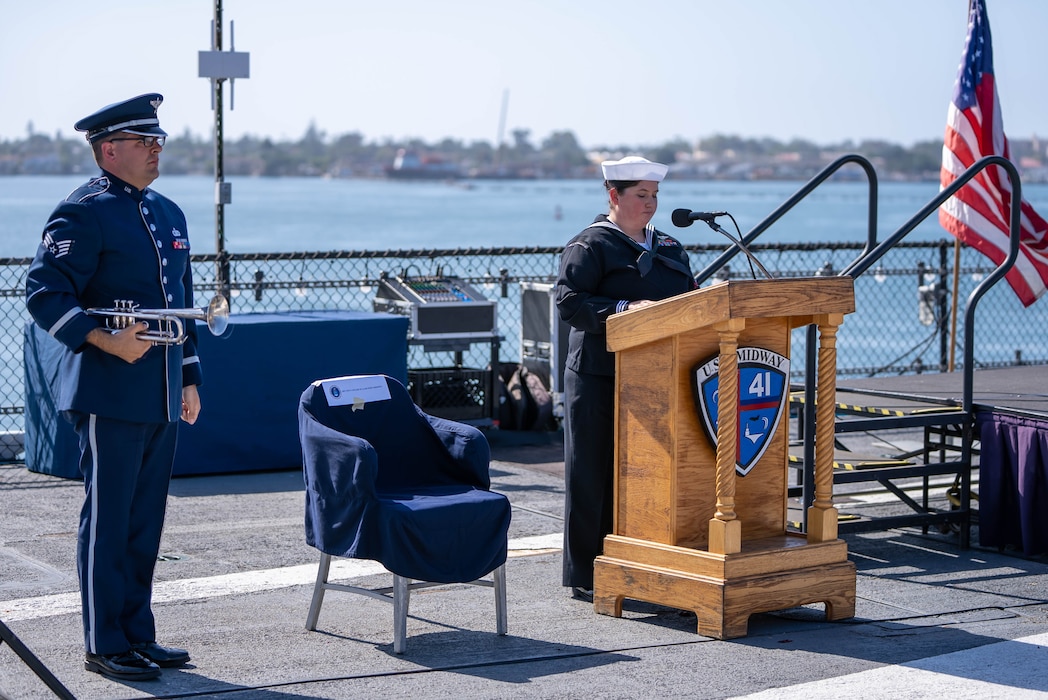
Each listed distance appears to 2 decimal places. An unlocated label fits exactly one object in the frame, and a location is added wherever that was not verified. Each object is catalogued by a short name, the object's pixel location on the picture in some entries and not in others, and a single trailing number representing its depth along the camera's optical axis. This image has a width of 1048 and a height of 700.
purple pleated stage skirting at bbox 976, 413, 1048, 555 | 14.07
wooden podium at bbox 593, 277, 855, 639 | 11.17
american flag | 19.03
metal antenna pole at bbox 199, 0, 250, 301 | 21.08
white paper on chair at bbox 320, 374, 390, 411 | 11.61
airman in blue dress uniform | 9.98
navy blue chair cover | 10.69
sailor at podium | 12.29
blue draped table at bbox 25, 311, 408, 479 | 17.86
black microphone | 11.61
